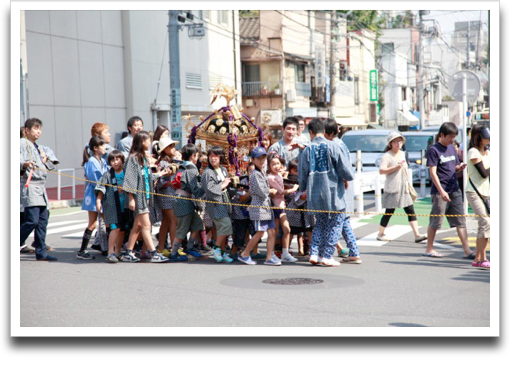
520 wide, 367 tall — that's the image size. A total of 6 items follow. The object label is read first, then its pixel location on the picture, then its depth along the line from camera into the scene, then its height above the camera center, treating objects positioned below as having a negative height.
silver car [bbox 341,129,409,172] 22.58 +0.24
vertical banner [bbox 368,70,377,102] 51.06 +4.77
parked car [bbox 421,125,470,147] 27.34 +0.45
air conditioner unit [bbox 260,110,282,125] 41.58 +2.05
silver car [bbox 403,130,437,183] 24.55 +0.27
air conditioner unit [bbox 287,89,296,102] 41.62 +3.30
